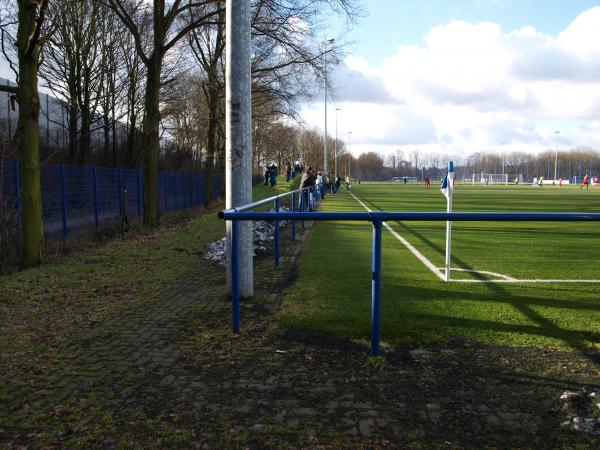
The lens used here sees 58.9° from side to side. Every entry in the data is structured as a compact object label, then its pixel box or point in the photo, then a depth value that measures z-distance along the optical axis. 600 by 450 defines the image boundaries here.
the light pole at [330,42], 17.67
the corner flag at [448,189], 7.32
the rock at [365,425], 3.19
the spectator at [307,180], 18.26
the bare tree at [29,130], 8.79
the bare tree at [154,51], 16.41
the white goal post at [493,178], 113.19
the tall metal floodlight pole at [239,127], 6.12
